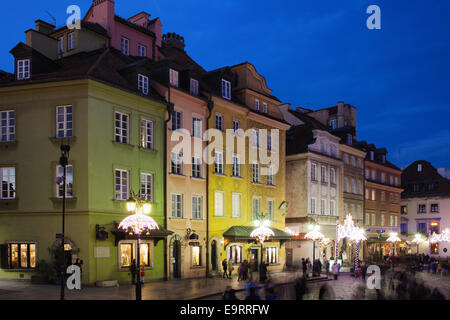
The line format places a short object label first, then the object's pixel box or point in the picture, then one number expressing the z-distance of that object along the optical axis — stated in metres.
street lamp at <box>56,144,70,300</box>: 22.42
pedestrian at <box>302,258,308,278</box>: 34.28
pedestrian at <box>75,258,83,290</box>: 27.05
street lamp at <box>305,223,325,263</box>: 37.84
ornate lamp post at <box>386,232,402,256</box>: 52.49
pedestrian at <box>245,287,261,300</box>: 15.26
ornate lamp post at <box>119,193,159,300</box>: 22.41
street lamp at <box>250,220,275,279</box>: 34.94
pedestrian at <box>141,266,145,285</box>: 27.48
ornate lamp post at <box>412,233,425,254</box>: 57.53
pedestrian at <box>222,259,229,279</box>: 34.66
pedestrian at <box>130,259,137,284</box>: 28.36
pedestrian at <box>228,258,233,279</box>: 35.06
